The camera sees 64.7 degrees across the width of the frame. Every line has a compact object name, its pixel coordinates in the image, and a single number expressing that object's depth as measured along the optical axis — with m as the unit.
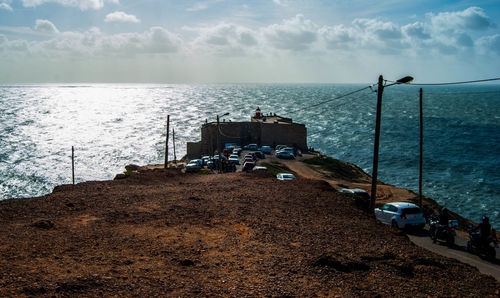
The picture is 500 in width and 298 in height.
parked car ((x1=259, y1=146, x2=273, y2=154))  56.75
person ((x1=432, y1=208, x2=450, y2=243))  16.11
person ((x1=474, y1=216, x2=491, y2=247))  13.90
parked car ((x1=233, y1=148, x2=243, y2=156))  55.92
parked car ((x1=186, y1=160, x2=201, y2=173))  44.34
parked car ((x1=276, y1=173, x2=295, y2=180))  31.39
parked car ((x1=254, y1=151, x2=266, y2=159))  52.84
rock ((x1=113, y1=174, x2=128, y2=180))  27.72
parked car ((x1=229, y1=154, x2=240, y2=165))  48.00
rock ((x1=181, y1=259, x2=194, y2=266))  10.91
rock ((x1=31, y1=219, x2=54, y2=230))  14.31
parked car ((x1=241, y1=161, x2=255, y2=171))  42.01
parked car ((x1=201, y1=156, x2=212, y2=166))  51.41
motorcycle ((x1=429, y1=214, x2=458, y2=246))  16.03
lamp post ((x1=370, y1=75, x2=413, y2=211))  17.91
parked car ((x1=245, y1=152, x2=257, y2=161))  49.09
